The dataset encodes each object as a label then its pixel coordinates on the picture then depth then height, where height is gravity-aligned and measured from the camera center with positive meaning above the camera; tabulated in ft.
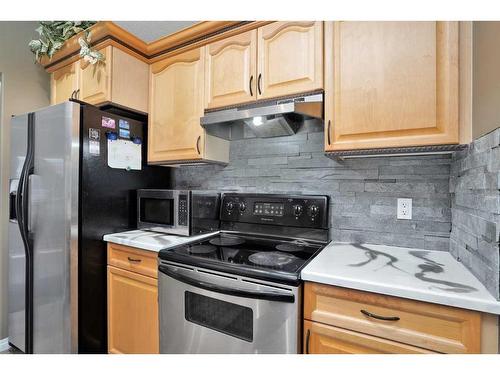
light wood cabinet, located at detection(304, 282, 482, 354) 2.40 -1.53
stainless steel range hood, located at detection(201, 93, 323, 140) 3.86 +1.27
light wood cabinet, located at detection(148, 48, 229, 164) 5.11 +1.64
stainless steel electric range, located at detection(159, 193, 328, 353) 3.04 -1.37
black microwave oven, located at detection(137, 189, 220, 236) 4.94 -0.55
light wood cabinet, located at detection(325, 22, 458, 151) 3.14 +1.48
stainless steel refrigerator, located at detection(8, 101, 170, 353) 4.49 -0.72
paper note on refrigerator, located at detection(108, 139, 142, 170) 5.16 +0.72
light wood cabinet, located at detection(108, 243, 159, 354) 4.35 -2.27
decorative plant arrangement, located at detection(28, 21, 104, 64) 5.37 +3.54
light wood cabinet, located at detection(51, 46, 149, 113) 5.14 +2.43
